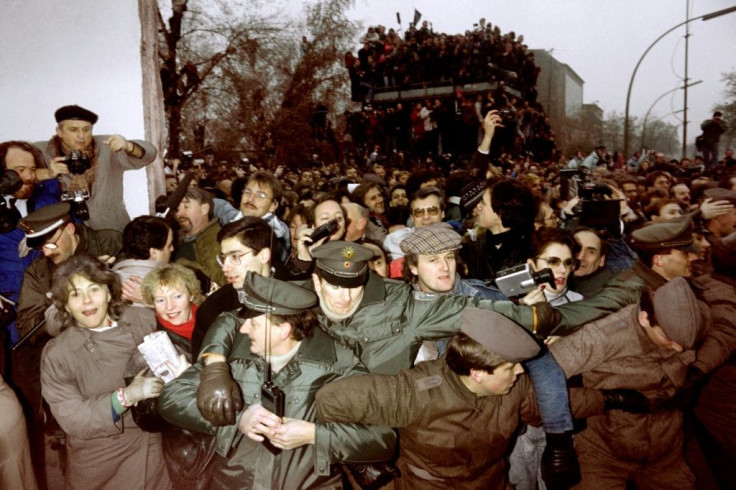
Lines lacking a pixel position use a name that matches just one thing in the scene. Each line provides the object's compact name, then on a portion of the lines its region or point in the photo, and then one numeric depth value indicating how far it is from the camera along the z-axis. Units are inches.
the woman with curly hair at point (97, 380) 102.3
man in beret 162.2
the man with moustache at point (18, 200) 145.8
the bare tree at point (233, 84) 393.7
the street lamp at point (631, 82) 658.2
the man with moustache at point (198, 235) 154.2
